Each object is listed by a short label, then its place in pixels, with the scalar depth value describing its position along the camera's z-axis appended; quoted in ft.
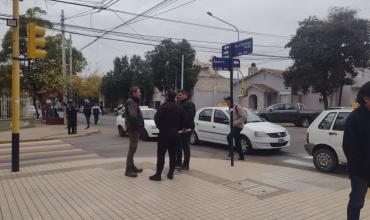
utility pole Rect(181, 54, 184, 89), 131.86
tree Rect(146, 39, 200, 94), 141.49
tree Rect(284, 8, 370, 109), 96.43
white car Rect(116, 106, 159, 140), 50.93
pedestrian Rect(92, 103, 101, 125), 88.58
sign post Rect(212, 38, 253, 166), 29.84
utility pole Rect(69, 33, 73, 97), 85.74
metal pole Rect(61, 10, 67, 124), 82.76
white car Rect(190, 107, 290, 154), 39.09
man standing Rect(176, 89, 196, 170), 28.27
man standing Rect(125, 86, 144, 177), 25.59
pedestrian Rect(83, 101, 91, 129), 74.31
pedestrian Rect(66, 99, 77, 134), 61.00
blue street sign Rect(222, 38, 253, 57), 29.13
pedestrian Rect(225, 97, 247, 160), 34.55
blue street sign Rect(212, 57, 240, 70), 30.17
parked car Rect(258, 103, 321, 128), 81.20
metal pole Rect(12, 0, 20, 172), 27.45
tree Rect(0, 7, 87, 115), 93.04
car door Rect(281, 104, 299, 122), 82.58
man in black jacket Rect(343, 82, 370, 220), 12.87
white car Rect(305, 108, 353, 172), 29.19
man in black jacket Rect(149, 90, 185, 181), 24.64
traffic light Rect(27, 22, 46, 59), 28.27
